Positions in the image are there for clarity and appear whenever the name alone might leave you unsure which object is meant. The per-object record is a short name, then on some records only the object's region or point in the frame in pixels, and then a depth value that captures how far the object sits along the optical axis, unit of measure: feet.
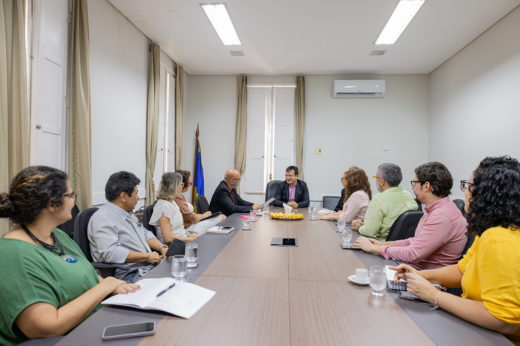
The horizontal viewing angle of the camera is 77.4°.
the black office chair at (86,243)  6.76
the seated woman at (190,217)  12.18
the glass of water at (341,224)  9.14
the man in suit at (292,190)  17.74
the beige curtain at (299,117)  22.82
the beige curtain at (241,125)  23.25
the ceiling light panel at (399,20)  13.41
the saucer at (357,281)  5.15
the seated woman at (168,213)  9.48
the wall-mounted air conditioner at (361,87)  22.06
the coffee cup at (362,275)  5.17
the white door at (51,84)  10.21
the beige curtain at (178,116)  21.31
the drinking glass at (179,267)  5.03
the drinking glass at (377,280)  4.71
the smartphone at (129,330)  3.47
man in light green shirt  9.14
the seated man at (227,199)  15.46
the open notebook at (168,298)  4.09
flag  23.00
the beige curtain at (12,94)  8.58
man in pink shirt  6.38
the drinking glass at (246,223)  9.89
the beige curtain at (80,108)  11.57
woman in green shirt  3.74
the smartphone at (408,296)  4.62
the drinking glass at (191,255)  5.97
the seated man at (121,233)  7.04
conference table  3.55
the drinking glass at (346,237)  7.62
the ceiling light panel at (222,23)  13.97
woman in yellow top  3.62
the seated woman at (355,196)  11.39
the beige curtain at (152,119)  17.31
